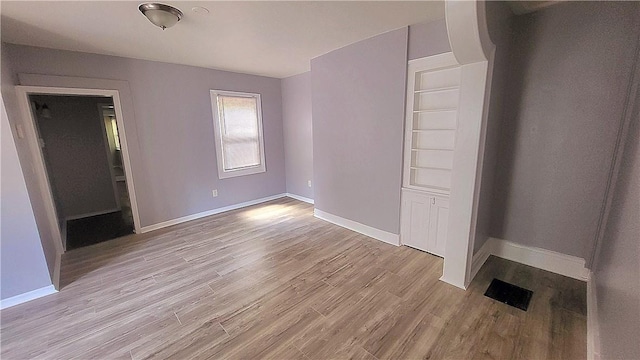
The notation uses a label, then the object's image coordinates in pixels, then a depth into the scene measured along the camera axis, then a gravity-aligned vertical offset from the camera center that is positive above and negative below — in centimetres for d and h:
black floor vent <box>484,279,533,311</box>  205 -138
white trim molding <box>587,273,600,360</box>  156 -133
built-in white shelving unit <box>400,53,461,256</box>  261 -14
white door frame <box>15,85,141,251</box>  280 +15
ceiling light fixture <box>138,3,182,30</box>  200 +104
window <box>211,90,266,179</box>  438 +12
